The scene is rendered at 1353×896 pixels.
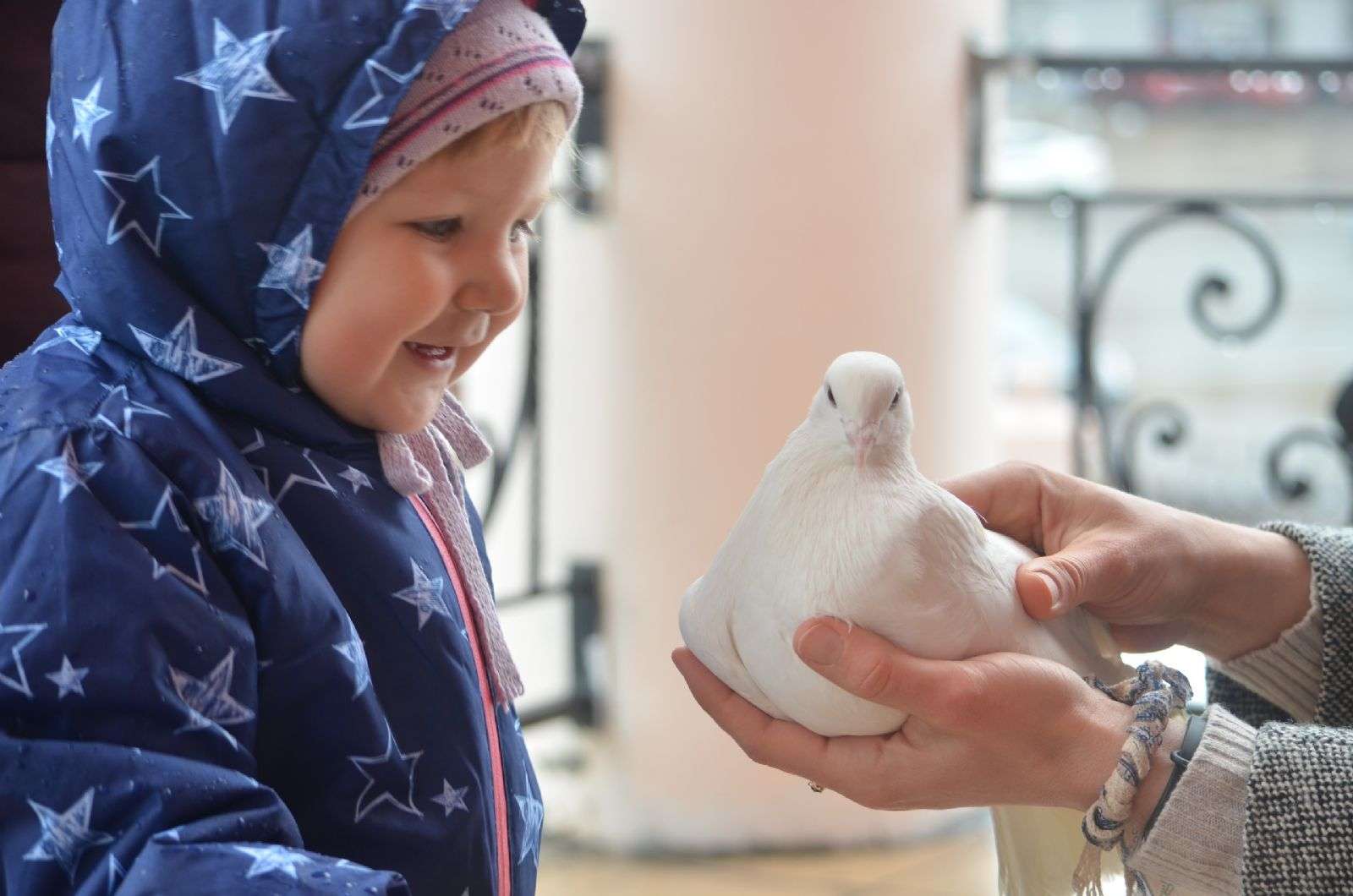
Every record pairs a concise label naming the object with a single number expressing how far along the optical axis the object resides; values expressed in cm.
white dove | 140
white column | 217
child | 127
